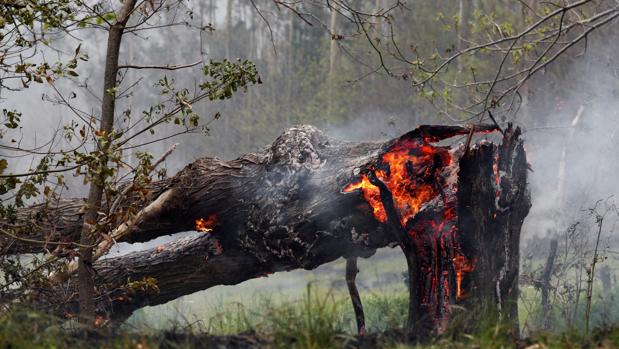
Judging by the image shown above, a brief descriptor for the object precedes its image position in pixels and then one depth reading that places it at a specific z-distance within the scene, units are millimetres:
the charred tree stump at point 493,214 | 12031
